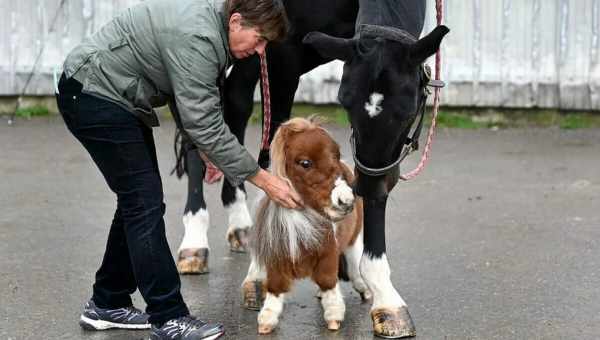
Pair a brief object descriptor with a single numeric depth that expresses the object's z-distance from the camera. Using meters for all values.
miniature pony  4.30
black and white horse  3.98
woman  4.05
